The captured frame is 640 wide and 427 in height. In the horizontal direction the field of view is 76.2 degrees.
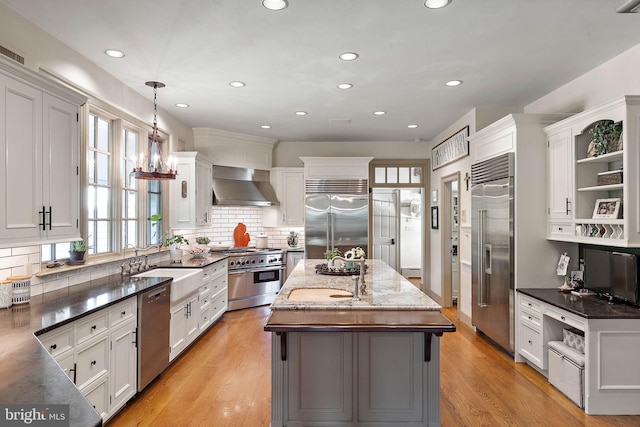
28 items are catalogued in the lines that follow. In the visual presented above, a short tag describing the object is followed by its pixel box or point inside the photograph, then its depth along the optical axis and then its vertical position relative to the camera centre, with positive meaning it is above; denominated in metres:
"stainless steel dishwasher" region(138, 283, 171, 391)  3.31 -1.02
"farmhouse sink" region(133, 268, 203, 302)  3.98 -0.66
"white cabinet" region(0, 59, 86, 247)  2.33 +0.36
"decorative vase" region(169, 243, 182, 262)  5.02 -0.49
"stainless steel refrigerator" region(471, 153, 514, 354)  4.21 -0.39
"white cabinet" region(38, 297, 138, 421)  2.39 -0.91
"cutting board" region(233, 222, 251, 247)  7.11 -0.38
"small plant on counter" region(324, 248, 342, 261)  3.92 -0.40
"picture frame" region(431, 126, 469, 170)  5.55 +0.97
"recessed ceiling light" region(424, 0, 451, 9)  2.63 +1.37
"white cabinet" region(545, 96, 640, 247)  3.12 +0.28
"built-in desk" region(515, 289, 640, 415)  3.06 -1.12
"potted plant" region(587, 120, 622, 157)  3.32 +0.63
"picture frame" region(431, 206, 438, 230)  7.02 -0.07
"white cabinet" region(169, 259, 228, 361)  4.09 -1.11
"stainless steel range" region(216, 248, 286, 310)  6.27 -0.98
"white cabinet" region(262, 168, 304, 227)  7.37 +0.36
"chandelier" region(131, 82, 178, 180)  3.70 +0.43
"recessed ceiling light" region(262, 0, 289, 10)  2.65 +1.38
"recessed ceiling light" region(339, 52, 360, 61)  3.52 +1.38
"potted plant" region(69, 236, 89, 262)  3.39 -0.31
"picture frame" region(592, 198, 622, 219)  3.29 +0.03
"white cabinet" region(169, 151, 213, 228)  5.47 +0.30
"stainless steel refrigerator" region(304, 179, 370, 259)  7.00 -0.09
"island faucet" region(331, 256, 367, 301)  2.89 -0.54
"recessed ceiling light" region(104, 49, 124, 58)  3.44 +1.39
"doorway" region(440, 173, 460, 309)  6.70 -0.49
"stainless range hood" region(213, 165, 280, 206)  6.58 +0.45
